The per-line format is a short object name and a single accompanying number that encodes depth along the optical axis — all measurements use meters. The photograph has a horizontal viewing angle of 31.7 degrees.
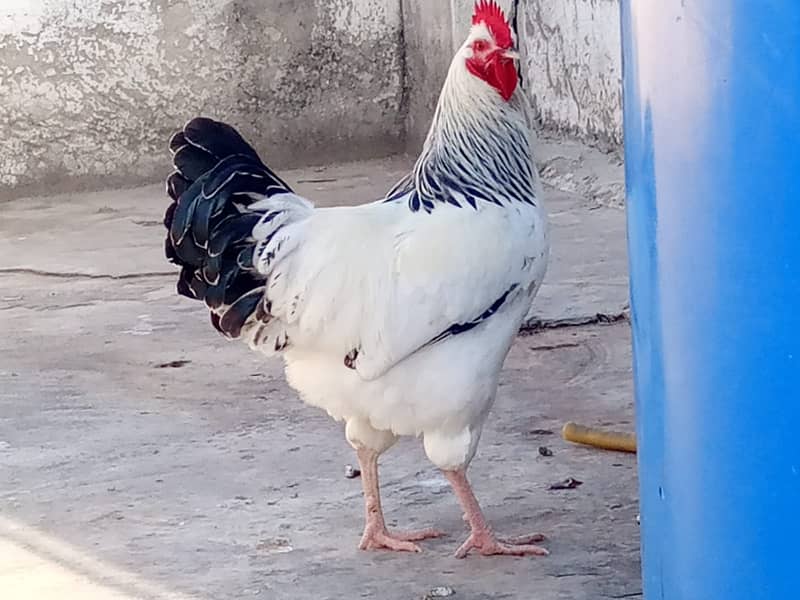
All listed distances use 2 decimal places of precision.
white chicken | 2.77
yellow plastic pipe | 3.40
